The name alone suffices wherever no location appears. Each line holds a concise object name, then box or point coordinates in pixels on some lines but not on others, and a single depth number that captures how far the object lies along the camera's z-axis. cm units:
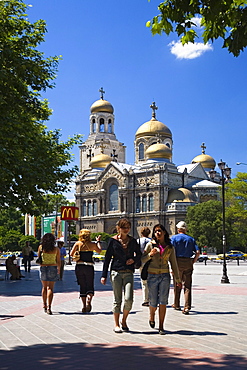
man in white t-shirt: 1177
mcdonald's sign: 3796
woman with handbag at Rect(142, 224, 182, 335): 833
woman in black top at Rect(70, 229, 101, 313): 1062
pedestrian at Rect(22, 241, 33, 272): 2670
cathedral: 7131
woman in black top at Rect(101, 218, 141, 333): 830
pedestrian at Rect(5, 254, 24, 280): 2127
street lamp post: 2406
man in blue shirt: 1084
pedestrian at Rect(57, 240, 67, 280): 1947
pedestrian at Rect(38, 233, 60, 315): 1085
